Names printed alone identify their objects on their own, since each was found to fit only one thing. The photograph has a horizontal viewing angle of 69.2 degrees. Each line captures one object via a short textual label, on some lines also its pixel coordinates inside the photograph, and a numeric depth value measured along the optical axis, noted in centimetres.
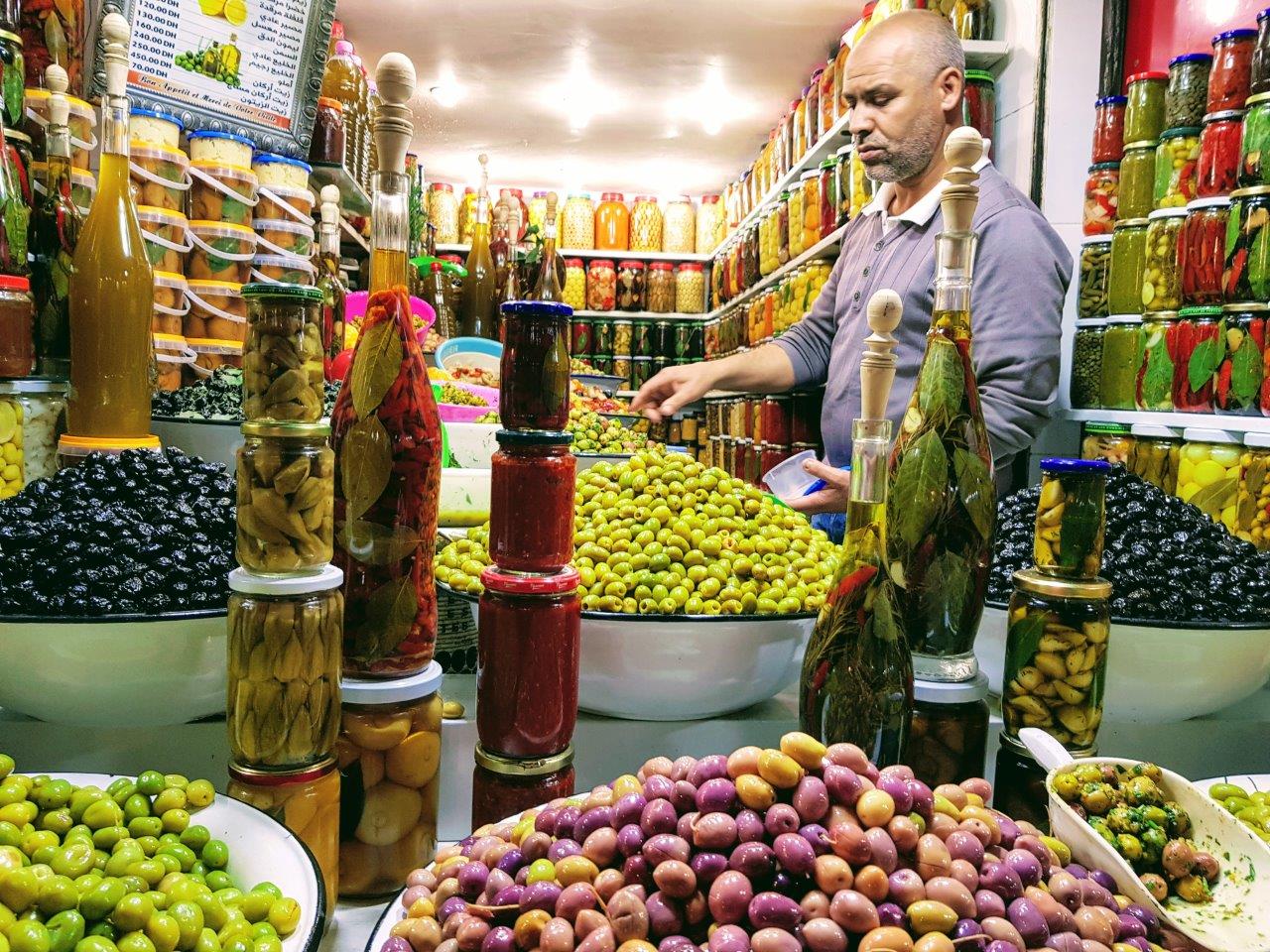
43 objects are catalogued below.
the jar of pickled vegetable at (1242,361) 190
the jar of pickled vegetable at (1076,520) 79
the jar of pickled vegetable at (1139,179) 238
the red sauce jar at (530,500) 75
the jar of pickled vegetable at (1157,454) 214
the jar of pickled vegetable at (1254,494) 182
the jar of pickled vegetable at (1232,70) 202
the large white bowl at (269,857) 59
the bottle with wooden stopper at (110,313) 146
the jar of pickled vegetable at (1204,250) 200
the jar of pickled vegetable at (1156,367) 219
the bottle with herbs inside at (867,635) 73
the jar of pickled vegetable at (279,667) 67
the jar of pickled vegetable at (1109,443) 229
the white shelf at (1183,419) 192
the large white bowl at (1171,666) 92
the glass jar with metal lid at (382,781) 75
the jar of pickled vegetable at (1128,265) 238
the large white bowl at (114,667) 75
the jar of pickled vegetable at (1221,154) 201
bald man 210
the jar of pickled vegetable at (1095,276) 263
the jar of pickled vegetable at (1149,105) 236
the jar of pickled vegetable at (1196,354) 202
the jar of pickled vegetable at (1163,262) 220
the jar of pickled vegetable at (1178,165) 221
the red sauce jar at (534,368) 74
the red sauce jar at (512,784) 76
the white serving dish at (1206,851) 63
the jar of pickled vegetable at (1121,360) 240
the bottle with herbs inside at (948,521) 82
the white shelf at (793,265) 351
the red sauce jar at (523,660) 75
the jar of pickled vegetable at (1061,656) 79
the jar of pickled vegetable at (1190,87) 217
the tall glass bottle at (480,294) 367
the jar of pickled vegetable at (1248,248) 187
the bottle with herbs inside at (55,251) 158
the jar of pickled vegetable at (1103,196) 256
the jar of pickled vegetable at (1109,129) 252
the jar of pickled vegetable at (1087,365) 262
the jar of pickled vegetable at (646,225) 710
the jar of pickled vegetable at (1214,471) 195
